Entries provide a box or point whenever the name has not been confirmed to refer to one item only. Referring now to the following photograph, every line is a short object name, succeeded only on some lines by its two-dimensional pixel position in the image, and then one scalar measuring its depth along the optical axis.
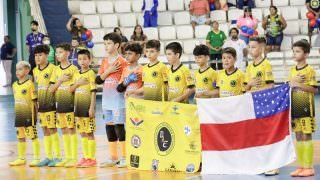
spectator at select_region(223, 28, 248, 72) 22.48
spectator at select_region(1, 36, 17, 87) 27.89
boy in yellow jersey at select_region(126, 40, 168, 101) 12.14
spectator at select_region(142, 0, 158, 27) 26.22
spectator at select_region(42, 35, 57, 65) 23.23
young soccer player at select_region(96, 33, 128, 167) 12.42
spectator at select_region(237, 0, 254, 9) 26.75
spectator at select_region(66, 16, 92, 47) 24.84
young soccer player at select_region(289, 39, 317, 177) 10.80
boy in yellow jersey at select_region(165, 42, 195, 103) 11.87
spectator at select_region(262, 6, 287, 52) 24.42
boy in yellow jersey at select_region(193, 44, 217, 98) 11.79
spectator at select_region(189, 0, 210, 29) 26.14
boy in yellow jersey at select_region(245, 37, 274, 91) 11.19
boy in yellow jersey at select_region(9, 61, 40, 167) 12.73
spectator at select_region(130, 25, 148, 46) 23.70
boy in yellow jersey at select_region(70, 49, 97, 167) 12.30
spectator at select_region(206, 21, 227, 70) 23.39
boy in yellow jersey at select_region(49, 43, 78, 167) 12.47
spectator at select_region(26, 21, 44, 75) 24.91
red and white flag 10.95
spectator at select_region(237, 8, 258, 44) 24.02
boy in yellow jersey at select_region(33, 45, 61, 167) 12.66
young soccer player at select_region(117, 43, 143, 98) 12.27
